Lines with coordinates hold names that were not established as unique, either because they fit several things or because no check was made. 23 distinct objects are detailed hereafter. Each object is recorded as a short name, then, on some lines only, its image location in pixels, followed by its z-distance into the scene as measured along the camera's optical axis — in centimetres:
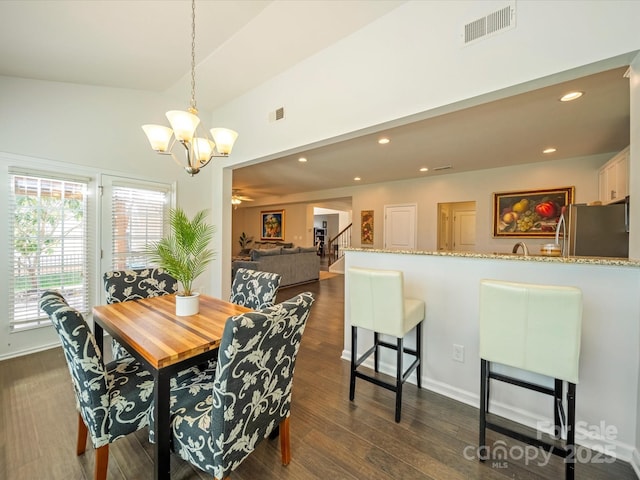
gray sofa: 581
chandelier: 177
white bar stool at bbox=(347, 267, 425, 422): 192
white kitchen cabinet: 334
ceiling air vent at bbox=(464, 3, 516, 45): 165
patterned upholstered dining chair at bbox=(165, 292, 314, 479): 102
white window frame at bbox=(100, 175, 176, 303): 317
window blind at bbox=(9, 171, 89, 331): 266
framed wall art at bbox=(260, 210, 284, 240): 1002
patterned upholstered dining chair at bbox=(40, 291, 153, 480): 115
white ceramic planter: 176
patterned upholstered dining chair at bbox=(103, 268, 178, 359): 216
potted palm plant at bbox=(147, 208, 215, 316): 170
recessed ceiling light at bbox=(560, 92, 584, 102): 254
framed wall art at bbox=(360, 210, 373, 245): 746
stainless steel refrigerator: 248
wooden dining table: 114
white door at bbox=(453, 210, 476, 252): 707
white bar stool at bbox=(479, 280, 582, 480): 137
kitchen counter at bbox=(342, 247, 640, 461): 155
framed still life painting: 493
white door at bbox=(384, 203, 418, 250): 668
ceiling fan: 792
